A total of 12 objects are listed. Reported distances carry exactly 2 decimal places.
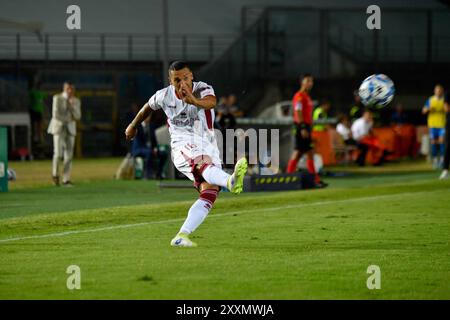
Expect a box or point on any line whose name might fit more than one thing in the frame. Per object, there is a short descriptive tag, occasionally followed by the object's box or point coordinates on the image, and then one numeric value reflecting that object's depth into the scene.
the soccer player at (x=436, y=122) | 30.12
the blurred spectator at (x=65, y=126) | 23.66
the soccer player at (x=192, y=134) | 11.50
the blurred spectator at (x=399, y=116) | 38.22
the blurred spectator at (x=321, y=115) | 33.28
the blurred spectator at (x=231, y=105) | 25.95
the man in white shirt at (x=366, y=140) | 33.12
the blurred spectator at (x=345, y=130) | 33.91
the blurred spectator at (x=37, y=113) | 40.78
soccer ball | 17.45
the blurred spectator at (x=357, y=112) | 34.88
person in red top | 22.25
